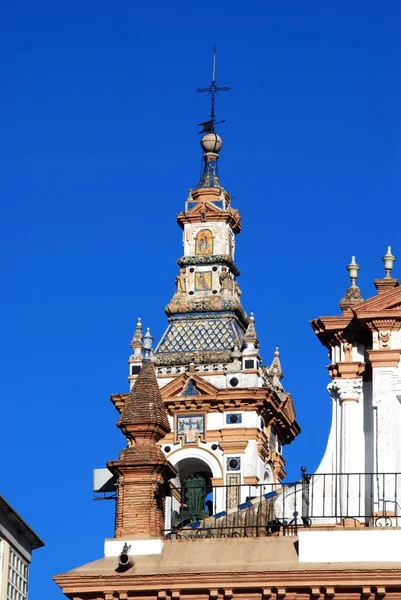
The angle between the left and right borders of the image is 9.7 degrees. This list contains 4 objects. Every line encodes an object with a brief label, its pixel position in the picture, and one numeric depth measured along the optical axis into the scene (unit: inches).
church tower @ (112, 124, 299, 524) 3068.4
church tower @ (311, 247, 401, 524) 1779.0
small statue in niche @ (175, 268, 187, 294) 3253.0
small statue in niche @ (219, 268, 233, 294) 3255.4
